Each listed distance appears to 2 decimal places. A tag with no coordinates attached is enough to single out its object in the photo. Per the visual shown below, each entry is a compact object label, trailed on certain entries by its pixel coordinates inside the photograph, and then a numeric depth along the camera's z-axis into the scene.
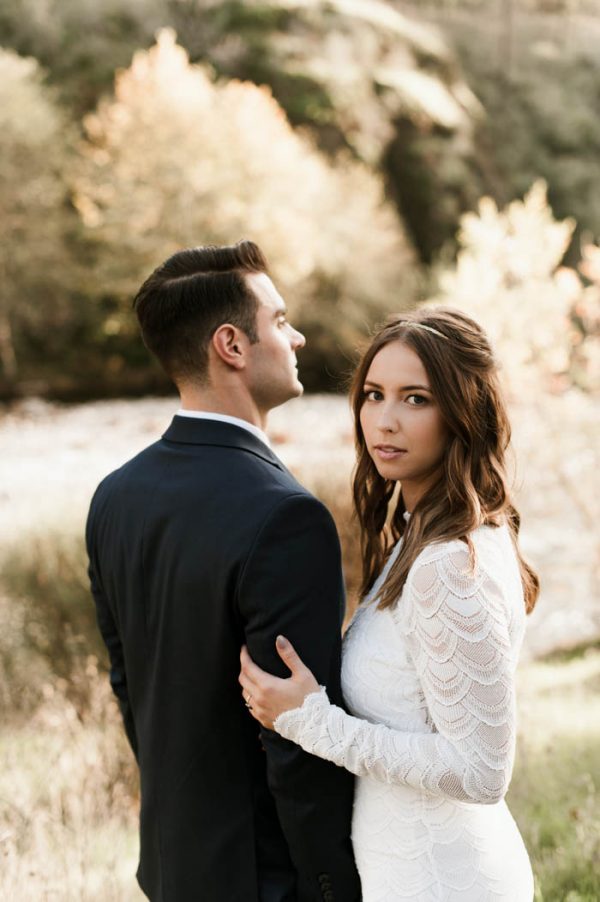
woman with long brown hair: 1.52
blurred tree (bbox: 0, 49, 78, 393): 18.72
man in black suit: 1.61
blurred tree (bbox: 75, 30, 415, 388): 18.92
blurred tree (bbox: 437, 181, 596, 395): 6.93
